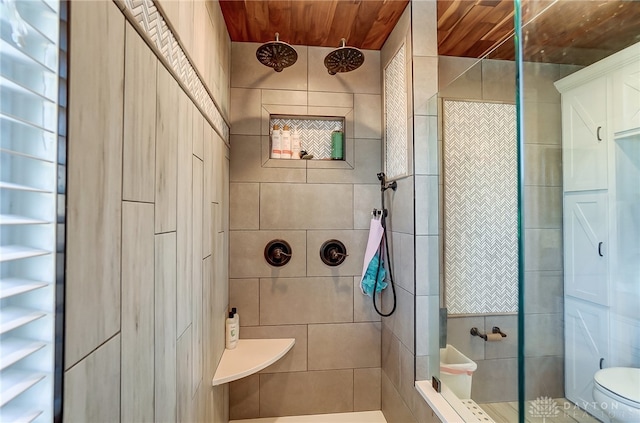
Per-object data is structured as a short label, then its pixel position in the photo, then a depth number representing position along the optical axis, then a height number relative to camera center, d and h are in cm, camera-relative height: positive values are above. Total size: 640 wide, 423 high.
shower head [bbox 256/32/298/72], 166 +97
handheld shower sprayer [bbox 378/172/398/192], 201 +24
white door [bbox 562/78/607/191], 145 +40
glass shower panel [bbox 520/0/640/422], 129 +7
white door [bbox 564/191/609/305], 146 -16
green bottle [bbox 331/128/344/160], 216 +53
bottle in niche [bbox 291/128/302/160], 214 +52
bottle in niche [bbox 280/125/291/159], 212 +54
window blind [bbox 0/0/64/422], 39 +2
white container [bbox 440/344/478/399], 153 -84
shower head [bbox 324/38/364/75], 176 +99
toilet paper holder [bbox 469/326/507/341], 153 -63
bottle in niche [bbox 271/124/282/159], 212 +52
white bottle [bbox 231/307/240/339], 197 -69
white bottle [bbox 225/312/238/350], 192 -79
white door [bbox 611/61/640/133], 135 +58
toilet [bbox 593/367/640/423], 128 -80
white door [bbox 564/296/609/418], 144 -63
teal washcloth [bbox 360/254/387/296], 207 -43
